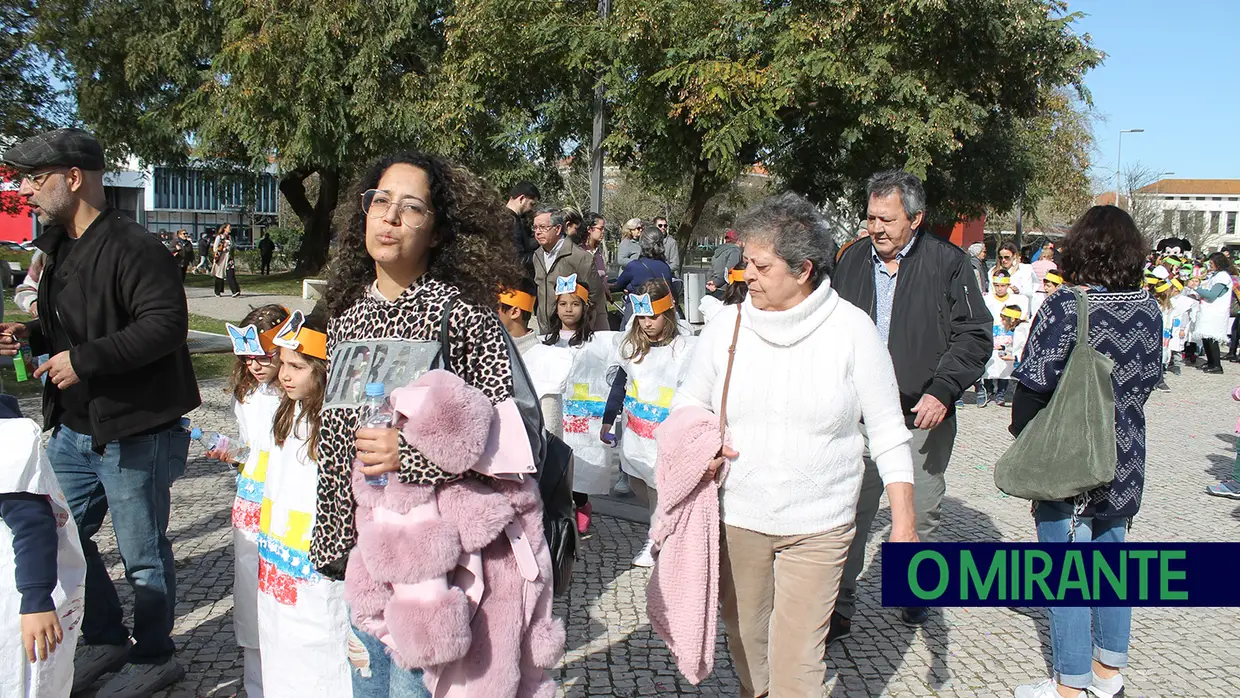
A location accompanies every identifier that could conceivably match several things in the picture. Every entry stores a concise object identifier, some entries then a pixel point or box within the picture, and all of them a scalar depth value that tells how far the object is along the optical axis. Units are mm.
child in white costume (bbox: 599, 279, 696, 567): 5527
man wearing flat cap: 3416
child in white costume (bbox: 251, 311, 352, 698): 3117
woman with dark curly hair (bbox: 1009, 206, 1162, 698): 3631
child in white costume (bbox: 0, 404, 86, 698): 2689
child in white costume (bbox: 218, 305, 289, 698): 3566
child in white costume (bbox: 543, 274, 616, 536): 6184
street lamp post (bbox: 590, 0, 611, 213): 13086
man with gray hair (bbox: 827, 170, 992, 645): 4152
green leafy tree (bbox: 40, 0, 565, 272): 20469
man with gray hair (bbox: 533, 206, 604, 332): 7977
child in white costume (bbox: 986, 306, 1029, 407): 11305
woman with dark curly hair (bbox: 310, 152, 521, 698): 2330
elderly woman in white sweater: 2959
